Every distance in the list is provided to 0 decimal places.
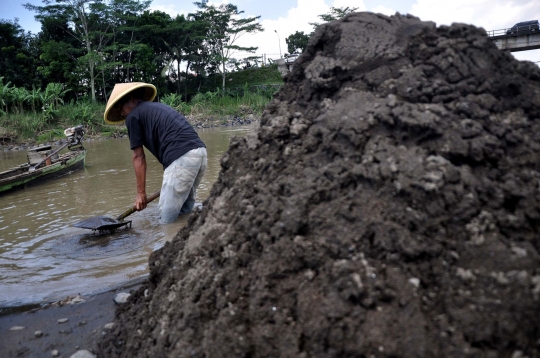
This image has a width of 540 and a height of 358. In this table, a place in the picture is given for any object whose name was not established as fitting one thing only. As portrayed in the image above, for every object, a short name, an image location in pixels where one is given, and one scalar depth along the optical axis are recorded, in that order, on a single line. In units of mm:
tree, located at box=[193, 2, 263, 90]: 31797
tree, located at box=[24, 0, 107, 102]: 25125
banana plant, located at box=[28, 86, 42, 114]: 18591
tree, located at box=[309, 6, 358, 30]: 35281
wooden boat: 7078
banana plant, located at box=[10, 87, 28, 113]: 18211
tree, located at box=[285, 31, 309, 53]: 38281
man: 3703
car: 20859
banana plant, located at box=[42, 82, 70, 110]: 19156
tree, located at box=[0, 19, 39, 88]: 23281
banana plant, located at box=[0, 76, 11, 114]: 17703
